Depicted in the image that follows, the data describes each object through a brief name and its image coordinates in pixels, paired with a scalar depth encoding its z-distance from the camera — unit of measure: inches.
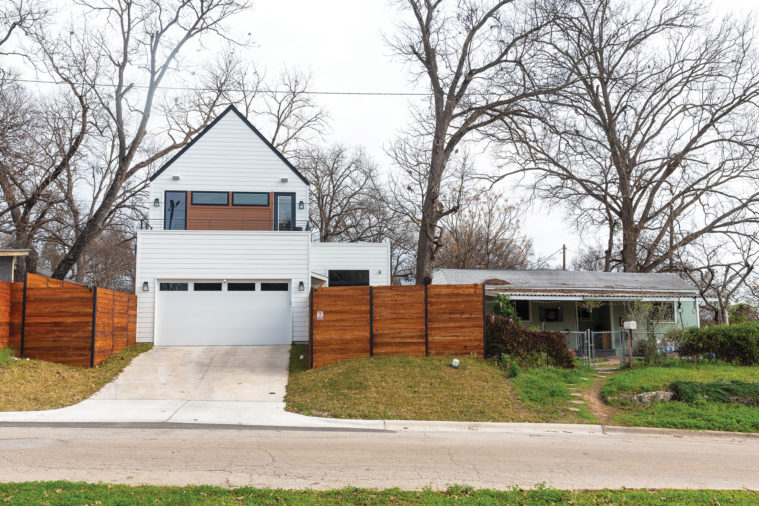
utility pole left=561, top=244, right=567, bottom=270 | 1704.7
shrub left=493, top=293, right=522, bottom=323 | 634.2
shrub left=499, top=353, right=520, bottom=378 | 531.8
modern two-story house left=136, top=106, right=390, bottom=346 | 742.5
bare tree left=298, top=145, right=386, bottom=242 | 1475.1
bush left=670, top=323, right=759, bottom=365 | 581.0
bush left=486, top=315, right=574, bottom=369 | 581.0
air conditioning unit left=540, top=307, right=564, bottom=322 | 859.4
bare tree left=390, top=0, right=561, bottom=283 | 746.8
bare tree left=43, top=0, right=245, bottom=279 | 837.2
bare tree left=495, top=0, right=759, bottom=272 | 1005.8
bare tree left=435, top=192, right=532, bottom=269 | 1528.1
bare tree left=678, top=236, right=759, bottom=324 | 1123.9
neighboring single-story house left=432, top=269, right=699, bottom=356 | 785.6
